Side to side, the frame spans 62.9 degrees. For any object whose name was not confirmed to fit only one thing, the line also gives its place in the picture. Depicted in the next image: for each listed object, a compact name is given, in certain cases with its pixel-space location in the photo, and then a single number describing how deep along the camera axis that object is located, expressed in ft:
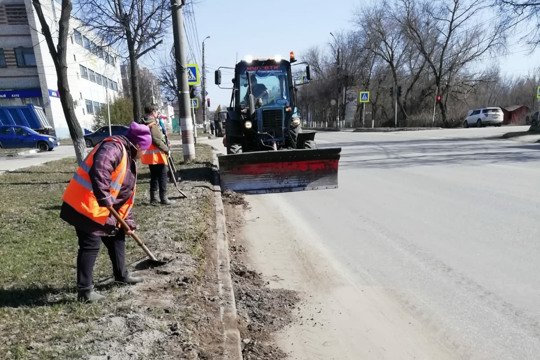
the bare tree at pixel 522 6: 74.23
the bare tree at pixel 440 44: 147.81
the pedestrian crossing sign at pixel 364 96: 140.56
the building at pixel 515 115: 148.25
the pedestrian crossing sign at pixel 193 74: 50.57
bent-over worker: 10.88
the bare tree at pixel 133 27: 77.25
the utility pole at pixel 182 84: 44.86
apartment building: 126.41
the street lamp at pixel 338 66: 169.99
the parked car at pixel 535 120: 85.18
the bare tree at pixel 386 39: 163.54
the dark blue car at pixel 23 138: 85.97
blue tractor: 30.81
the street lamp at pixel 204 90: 143.09
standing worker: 24.39
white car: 125.39
